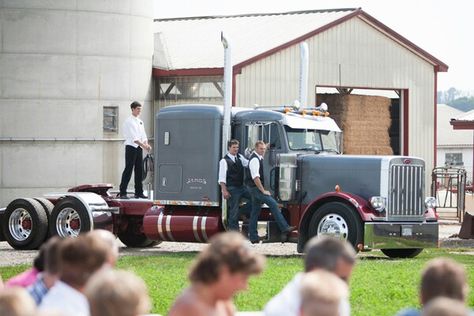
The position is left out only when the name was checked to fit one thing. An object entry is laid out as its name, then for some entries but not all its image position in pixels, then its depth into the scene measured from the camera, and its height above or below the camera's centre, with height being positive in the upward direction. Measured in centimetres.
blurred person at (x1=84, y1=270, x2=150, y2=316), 969 -64
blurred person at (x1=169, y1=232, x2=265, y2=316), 1133 -64
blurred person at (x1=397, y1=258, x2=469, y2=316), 1121 -66
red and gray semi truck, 3433 -55
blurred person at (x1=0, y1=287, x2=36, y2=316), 972 -69
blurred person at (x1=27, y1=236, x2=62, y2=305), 1255 -71
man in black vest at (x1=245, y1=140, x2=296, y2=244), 3463 -68
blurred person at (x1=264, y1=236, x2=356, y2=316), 1192 -62
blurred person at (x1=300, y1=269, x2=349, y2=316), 1020 -67
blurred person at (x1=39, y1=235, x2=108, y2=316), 1191 -65
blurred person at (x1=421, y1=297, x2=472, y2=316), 916 -66
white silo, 5694 +157
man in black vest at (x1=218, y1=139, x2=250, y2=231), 3527 -45
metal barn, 5868 +256
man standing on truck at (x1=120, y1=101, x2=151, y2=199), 3850 +13
